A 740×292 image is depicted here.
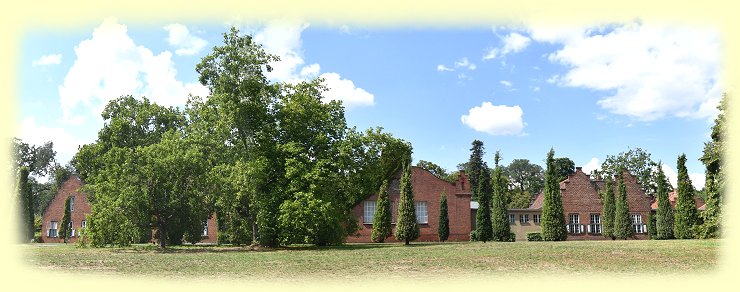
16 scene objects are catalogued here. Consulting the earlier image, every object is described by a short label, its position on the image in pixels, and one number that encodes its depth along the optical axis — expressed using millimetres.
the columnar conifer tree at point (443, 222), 47844
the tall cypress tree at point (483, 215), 48219
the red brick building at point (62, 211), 60906
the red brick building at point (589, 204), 59125
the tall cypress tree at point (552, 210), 46906
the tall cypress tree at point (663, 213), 50719
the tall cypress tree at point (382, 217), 42594
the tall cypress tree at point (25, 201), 53344
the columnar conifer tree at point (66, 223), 58906
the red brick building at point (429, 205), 50375
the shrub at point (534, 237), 52812
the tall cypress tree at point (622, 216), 51781
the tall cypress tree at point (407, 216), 41875
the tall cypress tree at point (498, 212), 48156
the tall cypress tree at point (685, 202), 46500
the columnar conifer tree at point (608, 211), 53250
